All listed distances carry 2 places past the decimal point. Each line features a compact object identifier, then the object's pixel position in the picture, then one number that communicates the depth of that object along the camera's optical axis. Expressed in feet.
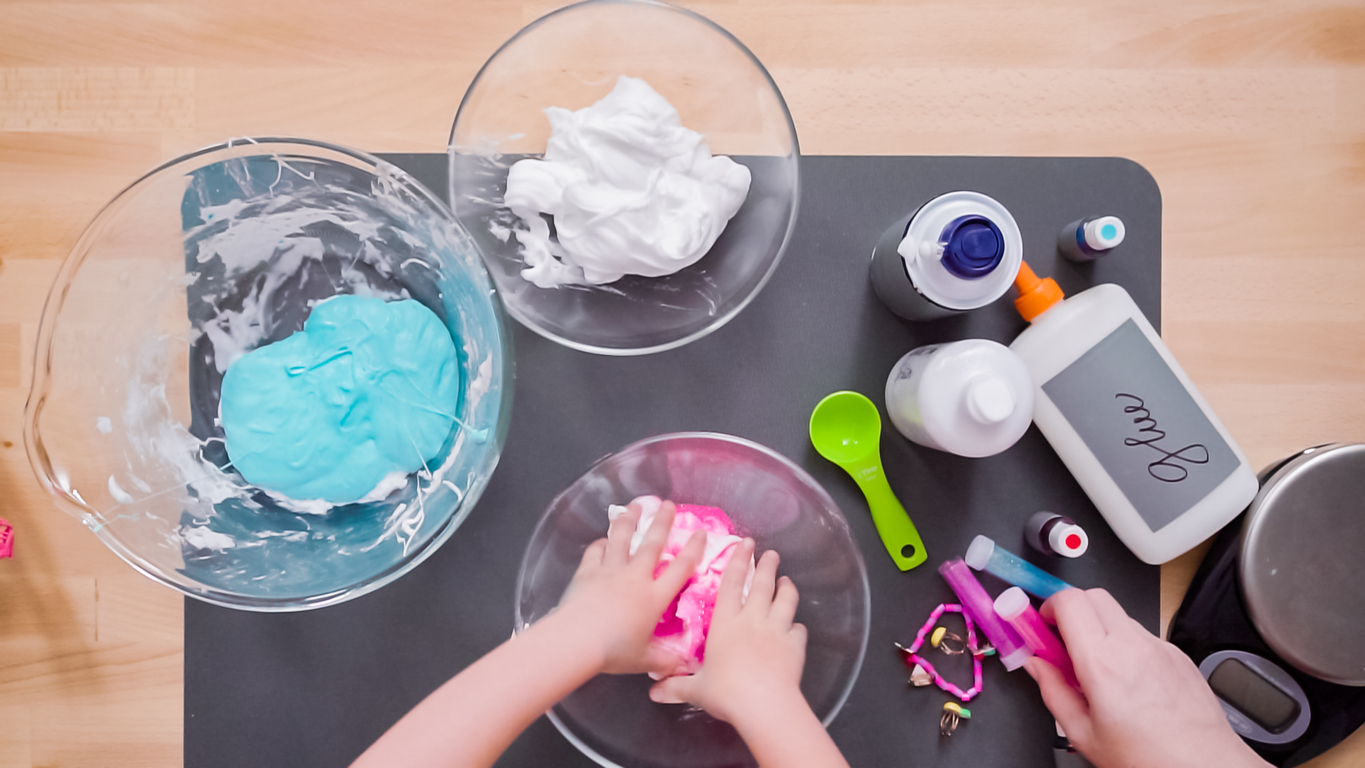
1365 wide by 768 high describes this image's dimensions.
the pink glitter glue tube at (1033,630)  2.38
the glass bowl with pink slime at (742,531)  2.38
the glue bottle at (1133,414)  2.42
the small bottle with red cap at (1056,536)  2.37
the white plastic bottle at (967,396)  2.18
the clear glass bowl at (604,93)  2.32
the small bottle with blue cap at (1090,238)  2.30
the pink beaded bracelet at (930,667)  2.56
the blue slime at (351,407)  2.36
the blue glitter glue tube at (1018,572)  2.50
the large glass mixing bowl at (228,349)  2.24
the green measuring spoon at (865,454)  2.55
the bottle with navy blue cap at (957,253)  2.10
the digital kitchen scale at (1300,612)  2.47
